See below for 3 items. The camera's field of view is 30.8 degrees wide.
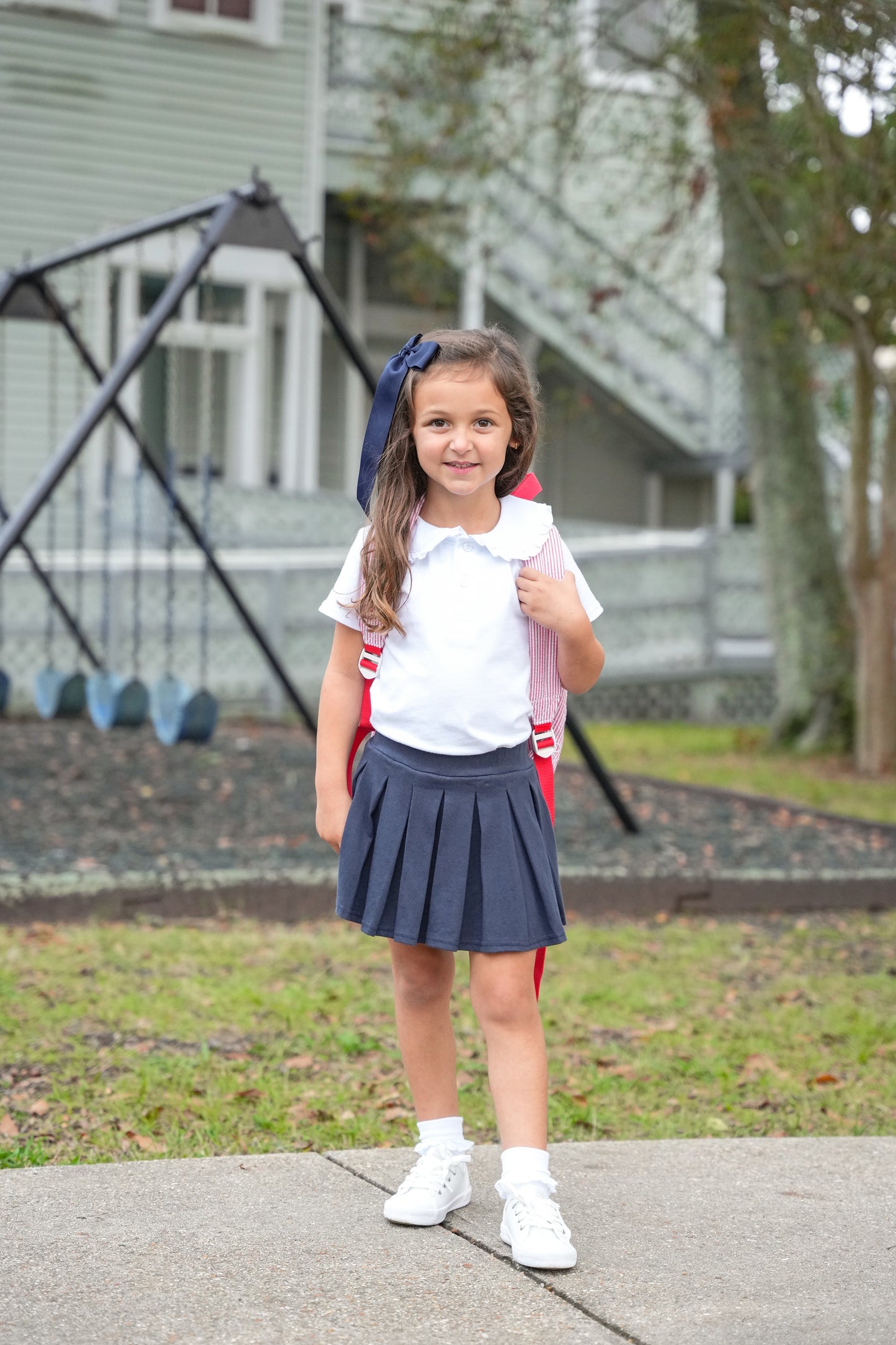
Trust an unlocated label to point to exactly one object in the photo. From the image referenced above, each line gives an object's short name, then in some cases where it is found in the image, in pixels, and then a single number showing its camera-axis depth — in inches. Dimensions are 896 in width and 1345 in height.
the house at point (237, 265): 504.1
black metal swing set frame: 226.5
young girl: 105.4
